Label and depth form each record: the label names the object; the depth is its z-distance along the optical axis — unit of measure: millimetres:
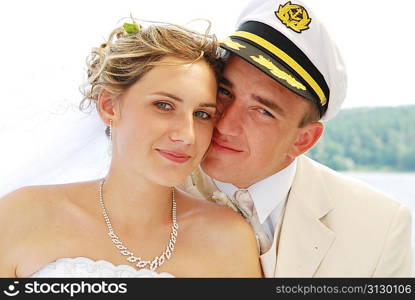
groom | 2403
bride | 2311
